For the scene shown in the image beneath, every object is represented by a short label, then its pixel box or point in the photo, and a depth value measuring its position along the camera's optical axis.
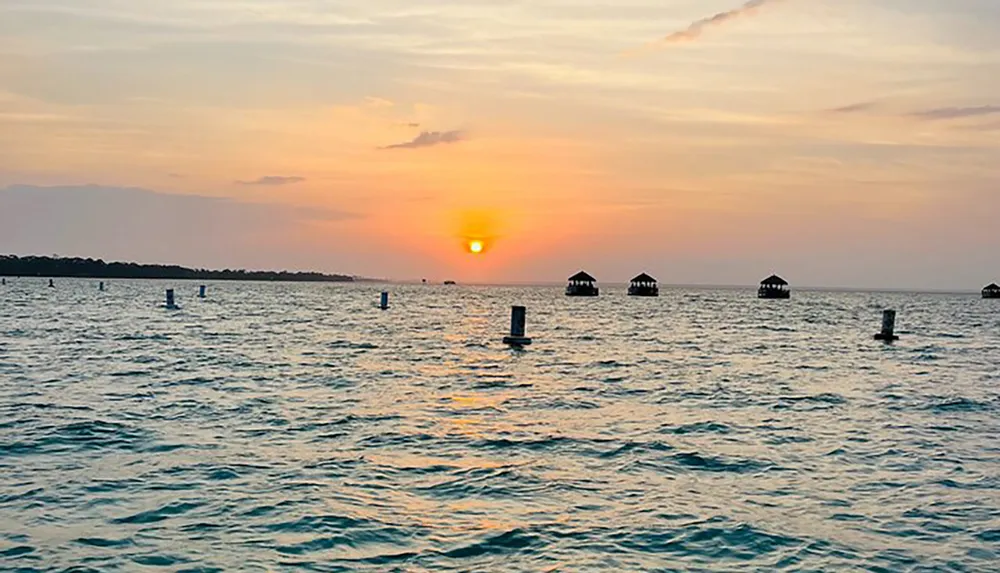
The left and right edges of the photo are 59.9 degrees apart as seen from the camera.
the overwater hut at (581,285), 137.62
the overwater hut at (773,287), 142.25
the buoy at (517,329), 40.66
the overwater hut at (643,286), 146.00
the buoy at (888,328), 48.91
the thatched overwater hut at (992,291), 162.25
